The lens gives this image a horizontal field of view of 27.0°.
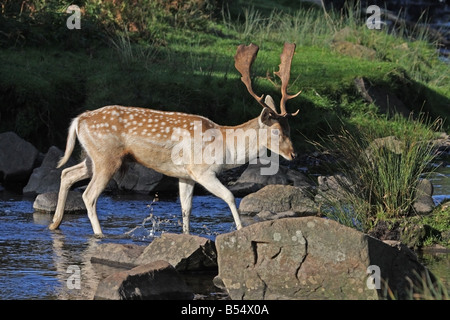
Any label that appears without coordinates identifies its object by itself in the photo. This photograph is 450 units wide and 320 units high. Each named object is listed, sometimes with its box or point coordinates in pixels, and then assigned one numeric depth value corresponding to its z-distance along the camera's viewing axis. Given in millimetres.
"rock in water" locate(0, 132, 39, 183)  13492
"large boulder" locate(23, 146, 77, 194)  12883
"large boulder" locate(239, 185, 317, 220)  11656
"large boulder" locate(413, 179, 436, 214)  10328
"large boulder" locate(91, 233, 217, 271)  8647
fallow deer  10039
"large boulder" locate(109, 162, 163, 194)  13156
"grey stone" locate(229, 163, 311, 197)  13273
